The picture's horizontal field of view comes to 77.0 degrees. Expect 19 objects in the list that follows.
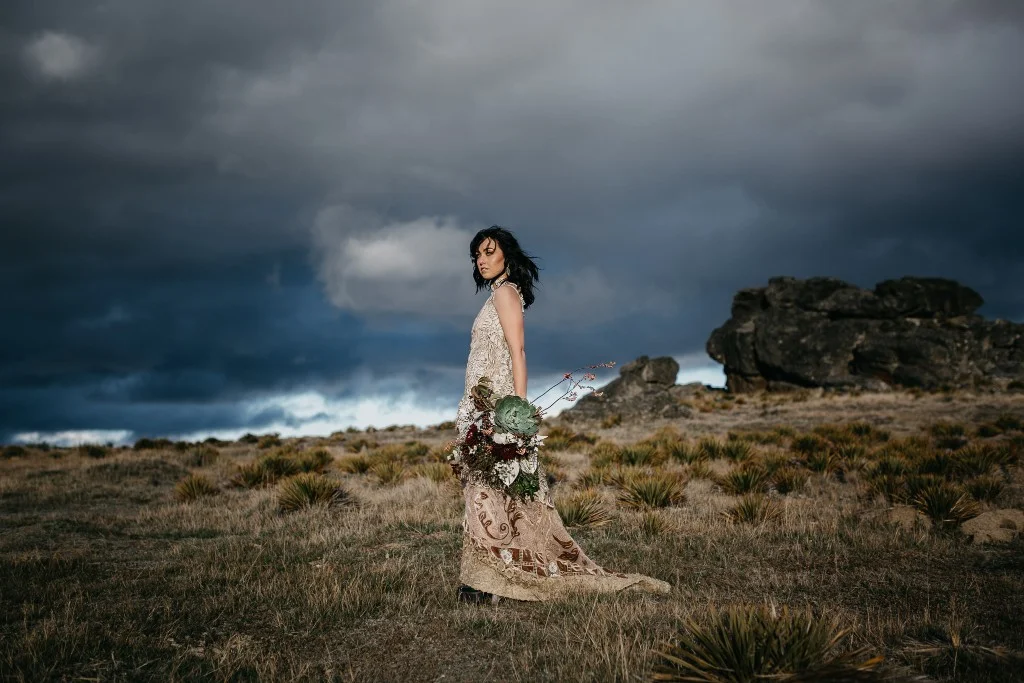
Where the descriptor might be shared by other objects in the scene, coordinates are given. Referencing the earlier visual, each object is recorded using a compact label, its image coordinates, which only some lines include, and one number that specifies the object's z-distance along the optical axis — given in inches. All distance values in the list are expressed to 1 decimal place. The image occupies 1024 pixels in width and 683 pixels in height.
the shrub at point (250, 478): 550.6
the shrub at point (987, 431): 735.1
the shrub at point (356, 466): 620.1
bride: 195.5
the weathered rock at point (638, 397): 1216.8
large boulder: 1729.8
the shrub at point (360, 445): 902.3
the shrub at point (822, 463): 525.0
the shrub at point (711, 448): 635.0
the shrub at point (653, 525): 323.3
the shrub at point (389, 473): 527.8
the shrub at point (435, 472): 508.4
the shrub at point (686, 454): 603.7
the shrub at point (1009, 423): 769.7
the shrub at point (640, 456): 583.6
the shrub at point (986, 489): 403.5
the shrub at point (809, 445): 663.8
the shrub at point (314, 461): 625.9
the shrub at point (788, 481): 459.2
